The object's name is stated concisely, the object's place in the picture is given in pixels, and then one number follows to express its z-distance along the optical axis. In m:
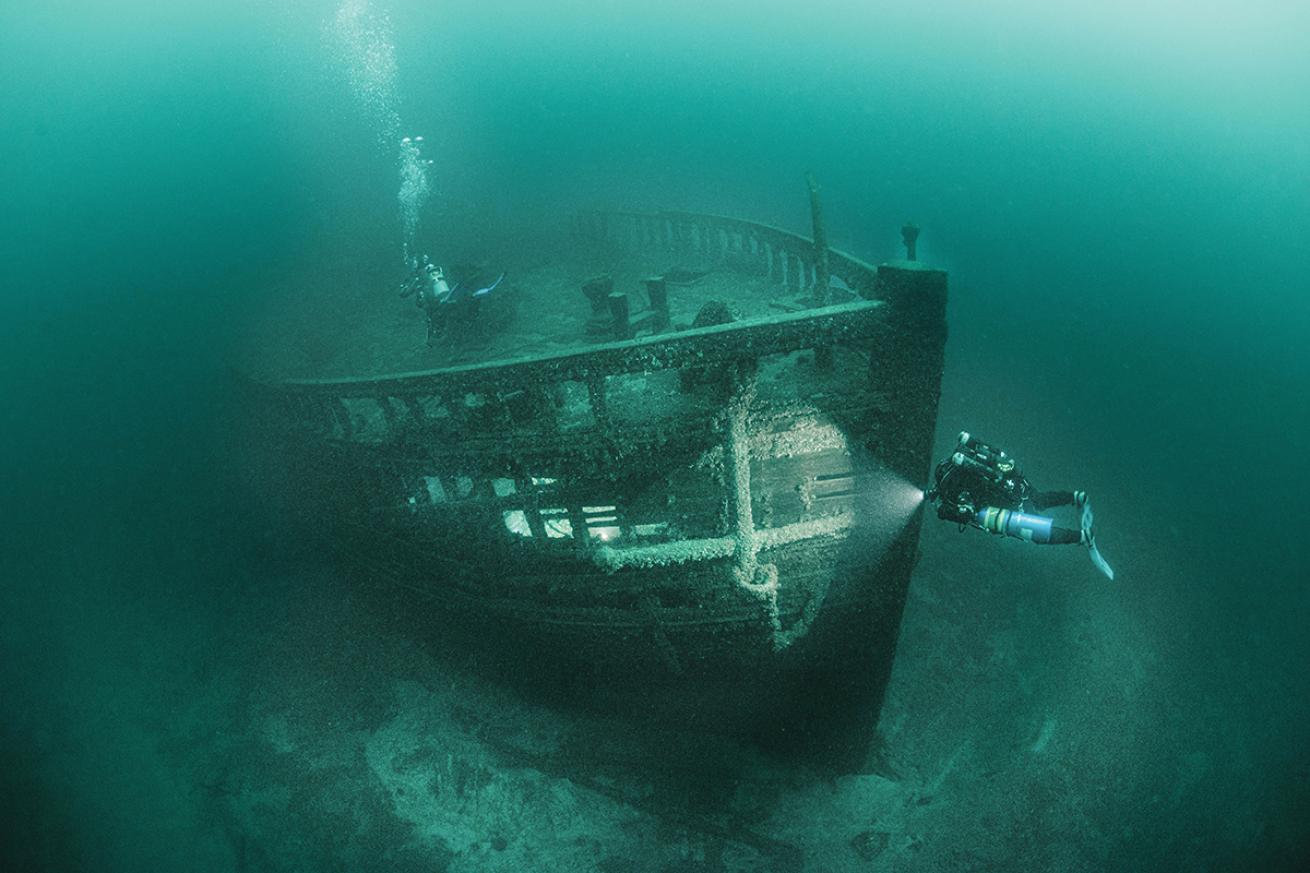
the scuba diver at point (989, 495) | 4.80
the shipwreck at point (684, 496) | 4.61
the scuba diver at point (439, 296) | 8.25
